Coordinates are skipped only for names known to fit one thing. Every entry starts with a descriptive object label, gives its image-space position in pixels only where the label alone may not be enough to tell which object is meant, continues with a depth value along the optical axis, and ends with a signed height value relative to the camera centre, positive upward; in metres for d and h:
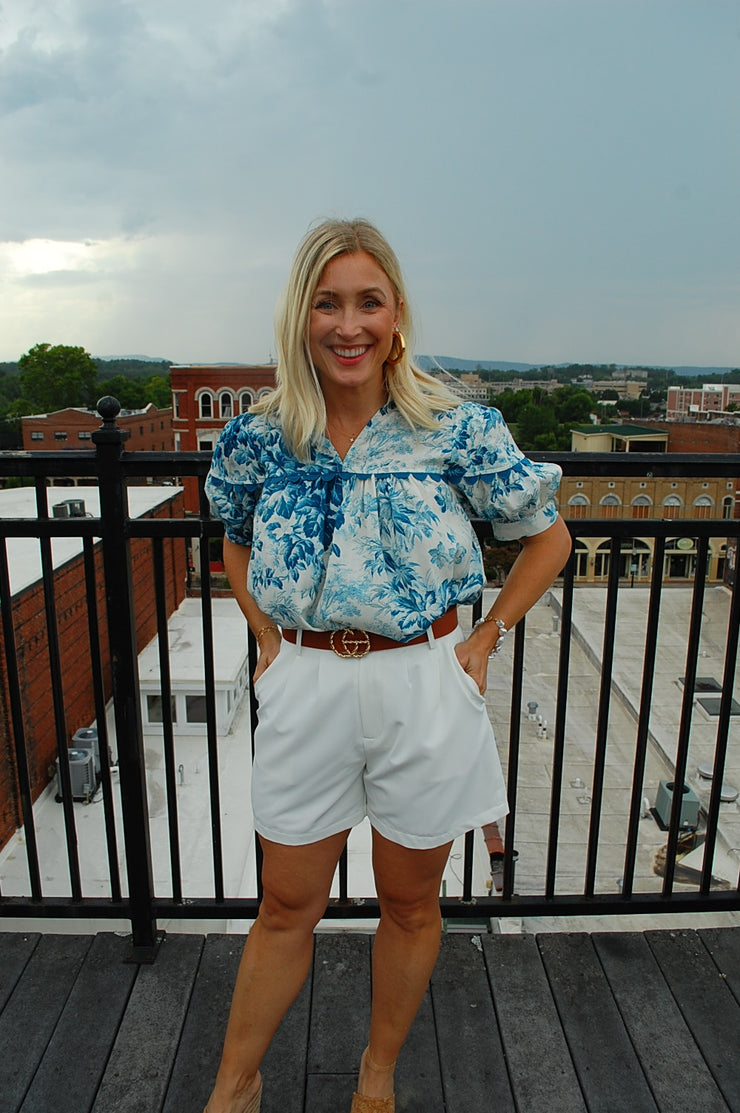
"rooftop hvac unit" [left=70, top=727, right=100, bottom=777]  13.65 -6.14
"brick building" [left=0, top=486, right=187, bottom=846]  12.33 -4.51
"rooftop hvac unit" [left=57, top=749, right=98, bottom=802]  11.77 -5.82
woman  1.35 -0.37
